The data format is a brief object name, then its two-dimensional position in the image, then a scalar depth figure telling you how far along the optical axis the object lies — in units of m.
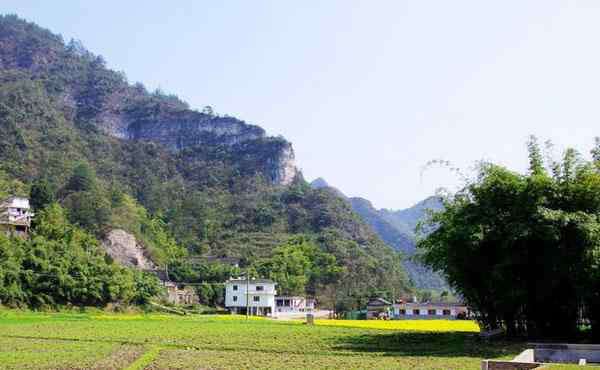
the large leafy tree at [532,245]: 22.42
